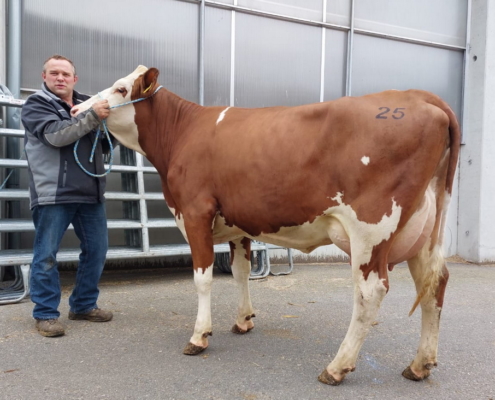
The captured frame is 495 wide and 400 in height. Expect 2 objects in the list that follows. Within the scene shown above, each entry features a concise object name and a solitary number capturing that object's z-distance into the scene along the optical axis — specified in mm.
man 3197
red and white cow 2268
